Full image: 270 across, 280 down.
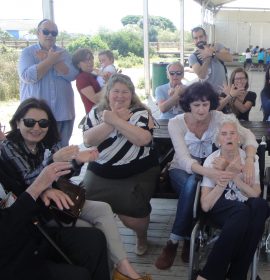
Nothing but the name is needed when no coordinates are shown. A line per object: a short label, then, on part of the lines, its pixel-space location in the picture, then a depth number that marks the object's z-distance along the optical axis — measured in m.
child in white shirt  4.91
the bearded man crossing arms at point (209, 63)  4.20
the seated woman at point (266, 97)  3.80
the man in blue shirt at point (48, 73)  3.23
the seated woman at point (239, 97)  3.67
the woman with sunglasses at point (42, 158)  2.01
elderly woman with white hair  2.06
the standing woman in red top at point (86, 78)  3.70
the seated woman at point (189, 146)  2.46
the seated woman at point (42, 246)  1.58
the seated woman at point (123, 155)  2.53
